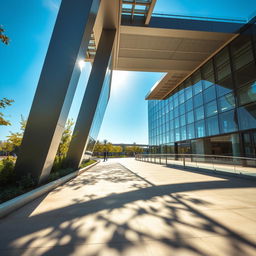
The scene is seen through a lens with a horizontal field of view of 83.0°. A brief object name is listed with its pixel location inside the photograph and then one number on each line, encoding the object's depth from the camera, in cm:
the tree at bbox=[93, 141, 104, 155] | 4711
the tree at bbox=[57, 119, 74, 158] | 1205
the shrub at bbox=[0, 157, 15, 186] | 493
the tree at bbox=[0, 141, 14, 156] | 837
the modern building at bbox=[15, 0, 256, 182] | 539
